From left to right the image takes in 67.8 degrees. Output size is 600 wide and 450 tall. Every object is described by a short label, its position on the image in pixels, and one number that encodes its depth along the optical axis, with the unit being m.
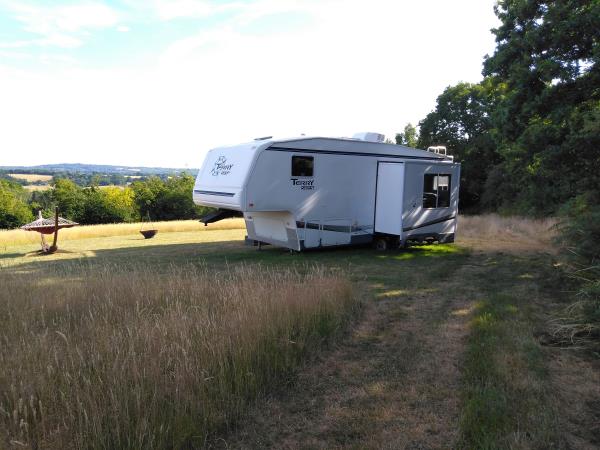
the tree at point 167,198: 63.22
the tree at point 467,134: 32.72
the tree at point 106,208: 63.34
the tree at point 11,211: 59.70
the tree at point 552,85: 10.51
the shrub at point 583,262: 5.20
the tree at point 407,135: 42.16
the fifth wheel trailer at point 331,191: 11.38
